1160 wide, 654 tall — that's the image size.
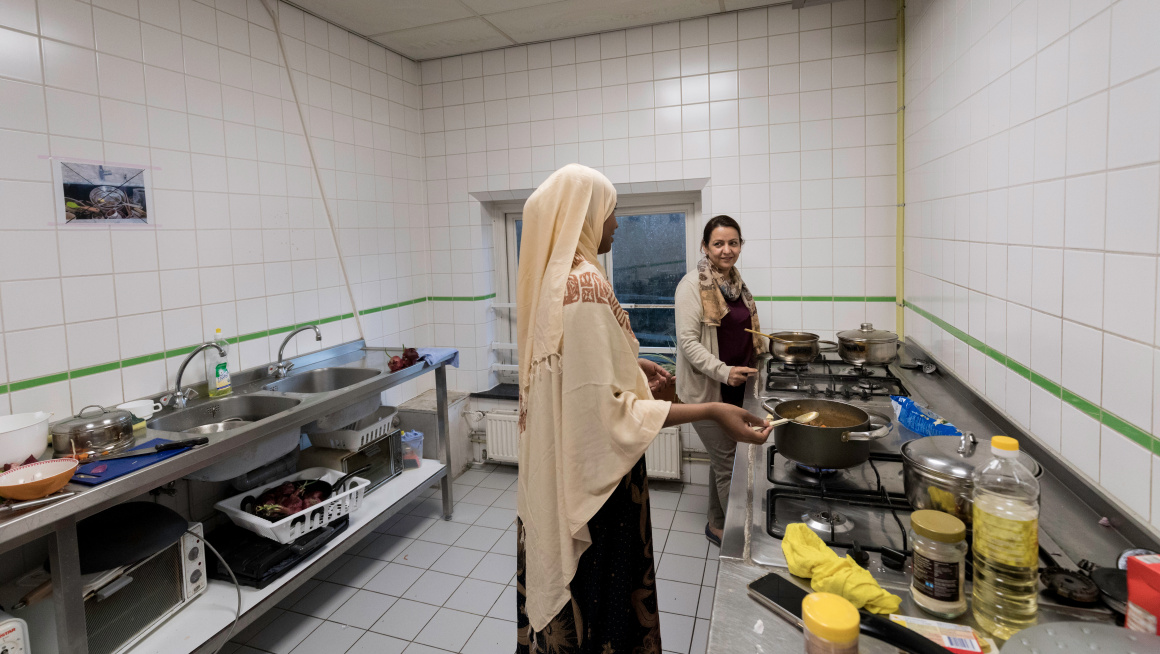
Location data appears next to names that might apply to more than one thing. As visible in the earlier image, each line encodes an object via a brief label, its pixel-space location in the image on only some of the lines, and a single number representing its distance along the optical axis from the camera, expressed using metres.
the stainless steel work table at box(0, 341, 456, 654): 1.49
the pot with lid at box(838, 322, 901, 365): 2.49
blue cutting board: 1.60
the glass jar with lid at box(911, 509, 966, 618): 0.86
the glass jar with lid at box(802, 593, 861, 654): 0.71
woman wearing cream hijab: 1.37
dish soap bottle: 2.48
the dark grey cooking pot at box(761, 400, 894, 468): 1.26
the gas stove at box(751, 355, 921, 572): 1.12
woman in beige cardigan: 2.62
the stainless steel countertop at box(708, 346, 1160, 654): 0.86
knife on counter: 1.74
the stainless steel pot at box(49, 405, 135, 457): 1.76
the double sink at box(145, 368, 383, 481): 2.20
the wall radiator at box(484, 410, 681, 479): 3.45
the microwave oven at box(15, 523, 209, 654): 1.70
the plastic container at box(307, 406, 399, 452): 2.81
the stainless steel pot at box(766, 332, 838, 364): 2.57
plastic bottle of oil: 0.82
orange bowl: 1.46
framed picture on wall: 2.05
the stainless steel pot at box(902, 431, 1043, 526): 1.01
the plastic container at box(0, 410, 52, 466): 1.63
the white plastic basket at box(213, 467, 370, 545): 2.21
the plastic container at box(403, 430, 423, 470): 3.20
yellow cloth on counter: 0.88
